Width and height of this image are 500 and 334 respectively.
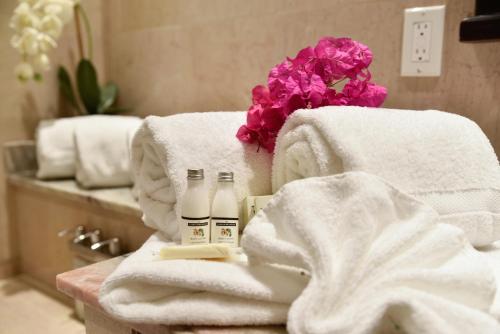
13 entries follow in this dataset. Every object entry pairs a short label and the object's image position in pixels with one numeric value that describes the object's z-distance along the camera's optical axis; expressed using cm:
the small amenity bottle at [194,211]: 54
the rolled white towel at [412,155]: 51
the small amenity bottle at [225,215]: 56
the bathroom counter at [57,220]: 96
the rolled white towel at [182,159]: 59
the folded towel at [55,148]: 113
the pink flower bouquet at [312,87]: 61
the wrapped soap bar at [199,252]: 48
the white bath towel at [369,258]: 36
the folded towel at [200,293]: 41
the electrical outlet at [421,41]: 74
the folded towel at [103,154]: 106
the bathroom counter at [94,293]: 48
